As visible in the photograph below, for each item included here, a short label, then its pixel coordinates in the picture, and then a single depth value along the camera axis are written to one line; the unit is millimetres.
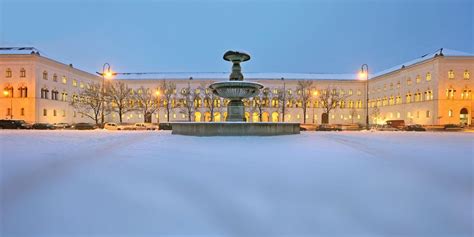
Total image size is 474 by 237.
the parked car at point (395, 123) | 43606
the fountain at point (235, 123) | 14633
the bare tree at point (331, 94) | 60500
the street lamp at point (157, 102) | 54600
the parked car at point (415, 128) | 32003
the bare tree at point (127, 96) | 53644
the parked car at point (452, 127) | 33234
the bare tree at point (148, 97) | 55266
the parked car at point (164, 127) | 29484
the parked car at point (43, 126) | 33062
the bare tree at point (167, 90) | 56969
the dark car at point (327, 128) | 33562
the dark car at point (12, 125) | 33172
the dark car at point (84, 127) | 31578
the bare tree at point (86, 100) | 46719
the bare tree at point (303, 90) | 60819
